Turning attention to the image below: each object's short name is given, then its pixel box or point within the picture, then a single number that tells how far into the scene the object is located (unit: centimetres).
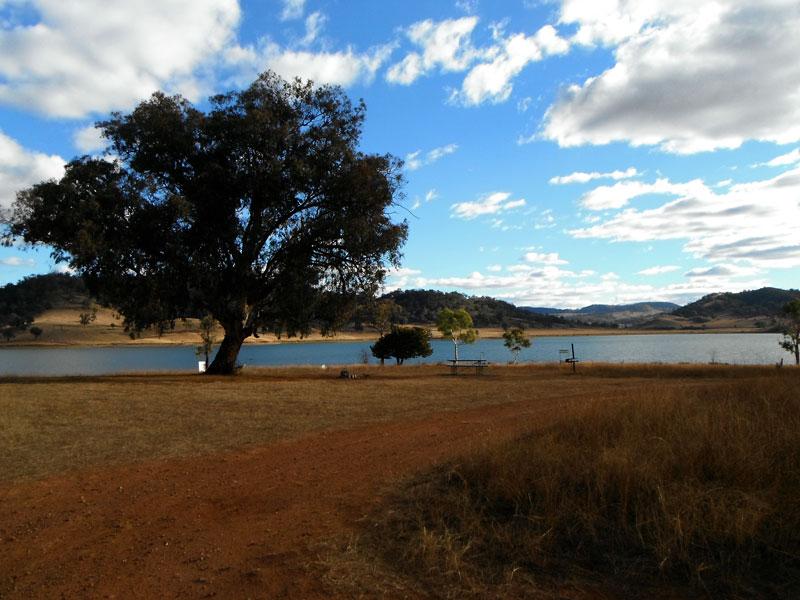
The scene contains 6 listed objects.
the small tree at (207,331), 3909
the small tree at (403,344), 4391
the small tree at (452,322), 5128
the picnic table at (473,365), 2778
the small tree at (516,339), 5612
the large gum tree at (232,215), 2109
